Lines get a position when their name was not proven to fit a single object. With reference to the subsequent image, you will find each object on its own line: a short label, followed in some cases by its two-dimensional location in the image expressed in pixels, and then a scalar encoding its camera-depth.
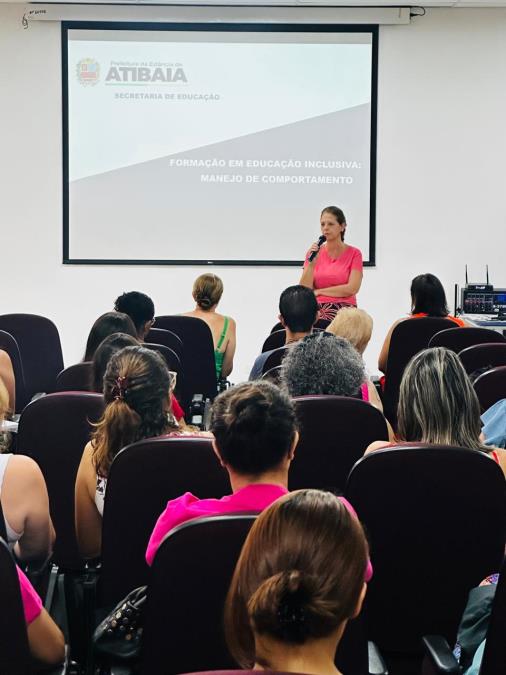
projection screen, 7.79
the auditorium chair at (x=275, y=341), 5.19
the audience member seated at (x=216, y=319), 5.66
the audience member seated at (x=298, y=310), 4.52
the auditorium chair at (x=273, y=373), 3.75
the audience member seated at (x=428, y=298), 5.44
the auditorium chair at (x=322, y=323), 6.49
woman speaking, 6.66
